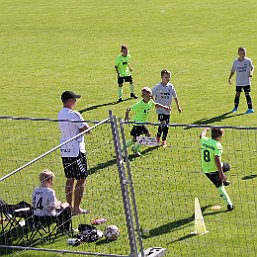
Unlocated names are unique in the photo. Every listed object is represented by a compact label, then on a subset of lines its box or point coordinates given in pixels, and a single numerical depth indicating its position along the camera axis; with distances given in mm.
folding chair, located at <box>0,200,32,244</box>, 12703
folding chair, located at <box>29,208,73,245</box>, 12672
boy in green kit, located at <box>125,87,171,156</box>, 17562
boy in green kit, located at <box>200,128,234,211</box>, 13797
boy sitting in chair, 12633
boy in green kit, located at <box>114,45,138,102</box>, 23453
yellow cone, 12891
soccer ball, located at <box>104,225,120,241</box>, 12703
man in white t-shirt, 13602
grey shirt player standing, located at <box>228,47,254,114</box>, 21312
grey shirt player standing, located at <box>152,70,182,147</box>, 18641
